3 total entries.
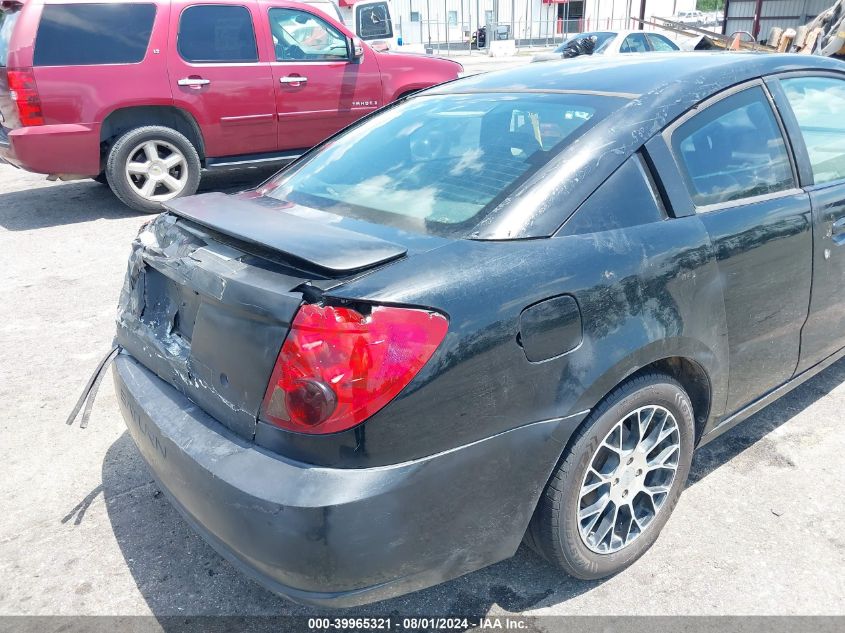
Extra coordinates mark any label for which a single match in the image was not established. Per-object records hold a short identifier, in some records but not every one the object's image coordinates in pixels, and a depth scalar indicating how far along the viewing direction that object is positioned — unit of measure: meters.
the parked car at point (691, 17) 51.34
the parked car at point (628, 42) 14.37
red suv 6.30
